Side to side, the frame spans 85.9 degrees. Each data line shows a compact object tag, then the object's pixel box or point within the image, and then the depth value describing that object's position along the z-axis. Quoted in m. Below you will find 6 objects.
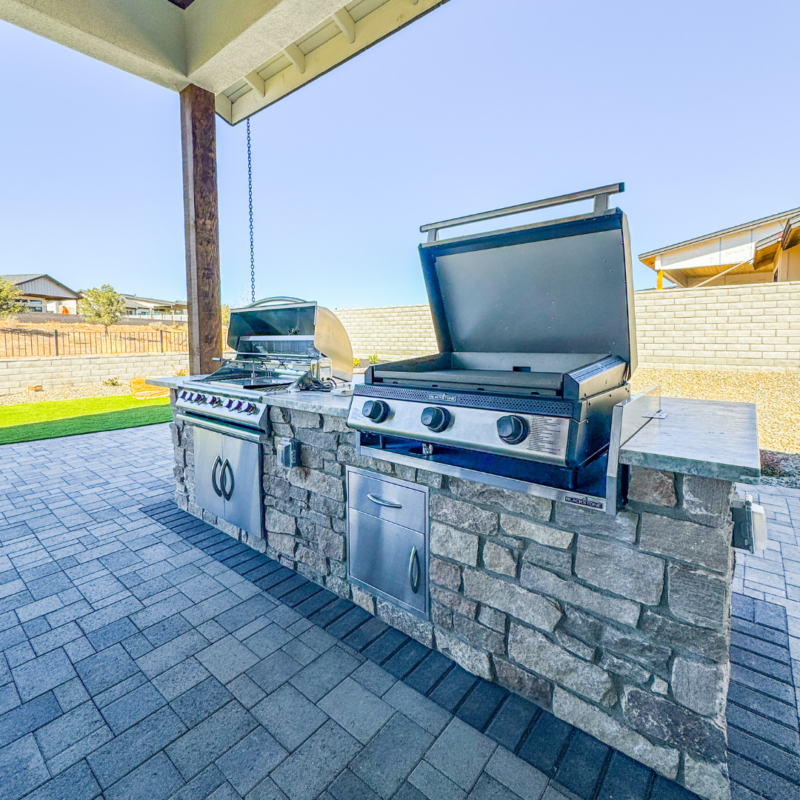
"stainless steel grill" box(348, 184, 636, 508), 1.31
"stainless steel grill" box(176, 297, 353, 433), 2.68
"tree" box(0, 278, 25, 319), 14.68
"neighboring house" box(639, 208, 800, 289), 7.25
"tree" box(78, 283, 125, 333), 19.27
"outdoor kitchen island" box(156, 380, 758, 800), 1.22
